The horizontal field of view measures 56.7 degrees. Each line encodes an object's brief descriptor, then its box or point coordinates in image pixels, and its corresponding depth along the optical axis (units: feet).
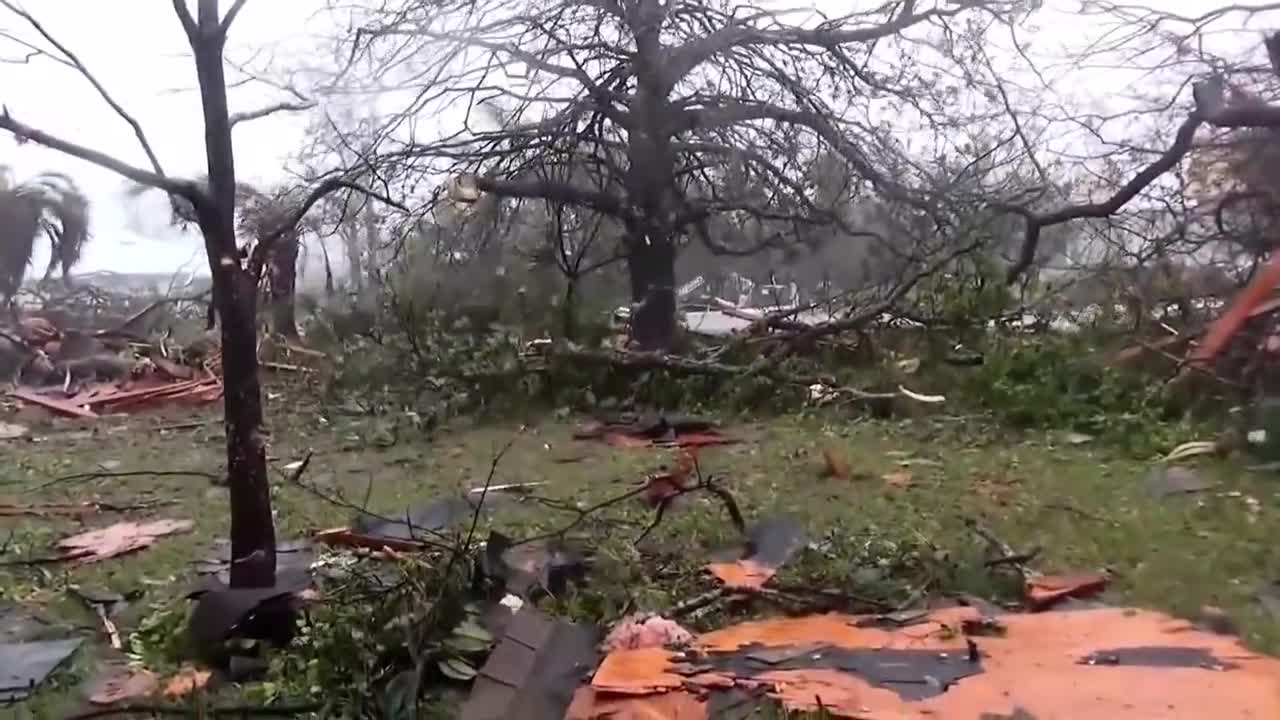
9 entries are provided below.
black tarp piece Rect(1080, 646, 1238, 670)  8.64
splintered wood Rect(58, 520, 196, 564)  13.74
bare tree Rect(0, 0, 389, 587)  10.07
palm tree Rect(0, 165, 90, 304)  32.91
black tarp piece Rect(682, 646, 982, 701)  8.48
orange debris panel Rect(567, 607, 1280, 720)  7.97
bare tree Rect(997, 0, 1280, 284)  16.69
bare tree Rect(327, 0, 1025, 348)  26.05
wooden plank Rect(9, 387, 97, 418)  27.89
